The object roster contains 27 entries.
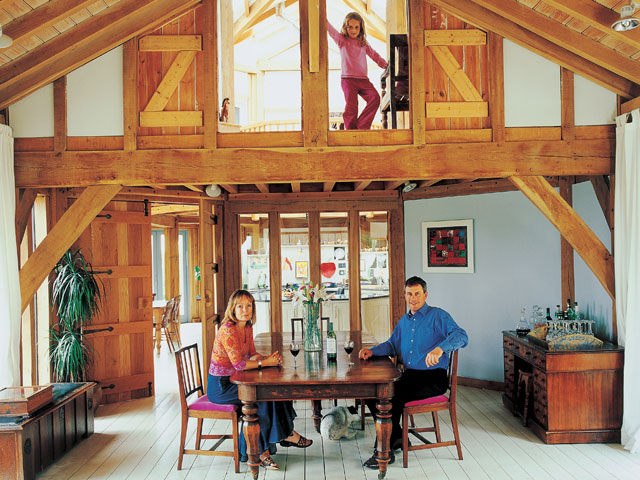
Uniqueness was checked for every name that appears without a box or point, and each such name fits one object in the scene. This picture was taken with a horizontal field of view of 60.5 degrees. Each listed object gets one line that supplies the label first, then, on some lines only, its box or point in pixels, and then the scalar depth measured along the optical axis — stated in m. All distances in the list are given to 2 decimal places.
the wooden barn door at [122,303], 6.22
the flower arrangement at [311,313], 4.64
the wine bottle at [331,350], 4.38
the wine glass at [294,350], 4.20
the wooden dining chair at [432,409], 4.23
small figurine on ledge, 7.14
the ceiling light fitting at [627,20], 3.54
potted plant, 5.44
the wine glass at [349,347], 4.22
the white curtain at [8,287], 4.42
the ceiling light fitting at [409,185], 6.85
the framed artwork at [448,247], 6.77
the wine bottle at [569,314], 5.30
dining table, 3.83
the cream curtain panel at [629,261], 4.49
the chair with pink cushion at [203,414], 4.16
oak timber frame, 4.88
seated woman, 4.17
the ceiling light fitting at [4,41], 3.40
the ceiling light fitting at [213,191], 6.60
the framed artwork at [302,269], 7.43
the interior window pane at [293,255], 7.44
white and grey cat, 4.81
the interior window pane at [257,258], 7.44
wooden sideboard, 4.66
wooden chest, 3.89
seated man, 4.30
